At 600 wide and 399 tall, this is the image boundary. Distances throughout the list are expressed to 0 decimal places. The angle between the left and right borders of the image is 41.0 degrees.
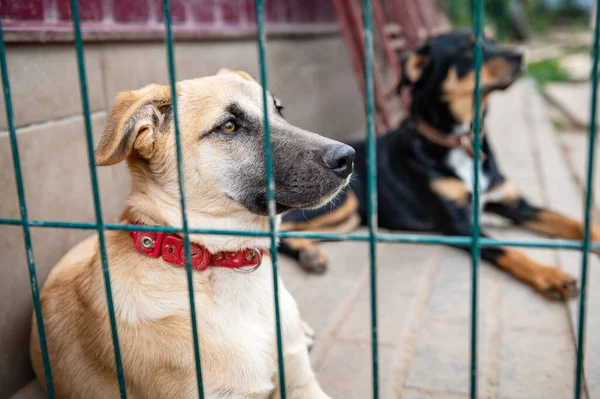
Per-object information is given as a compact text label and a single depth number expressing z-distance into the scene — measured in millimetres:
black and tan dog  931
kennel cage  371
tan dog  486
